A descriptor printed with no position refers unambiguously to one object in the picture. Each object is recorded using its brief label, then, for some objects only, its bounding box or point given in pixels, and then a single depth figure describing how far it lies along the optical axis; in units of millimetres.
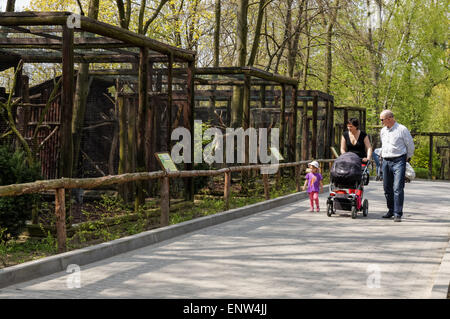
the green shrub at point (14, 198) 9172
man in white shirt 12578
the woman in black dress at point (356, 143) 13539
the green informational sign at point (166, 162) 10852
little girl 14227
